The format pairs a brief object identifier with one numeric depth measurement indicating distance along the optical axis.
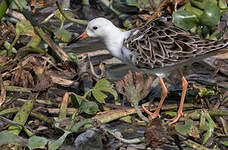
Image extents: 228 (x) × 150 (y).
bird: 10.75
